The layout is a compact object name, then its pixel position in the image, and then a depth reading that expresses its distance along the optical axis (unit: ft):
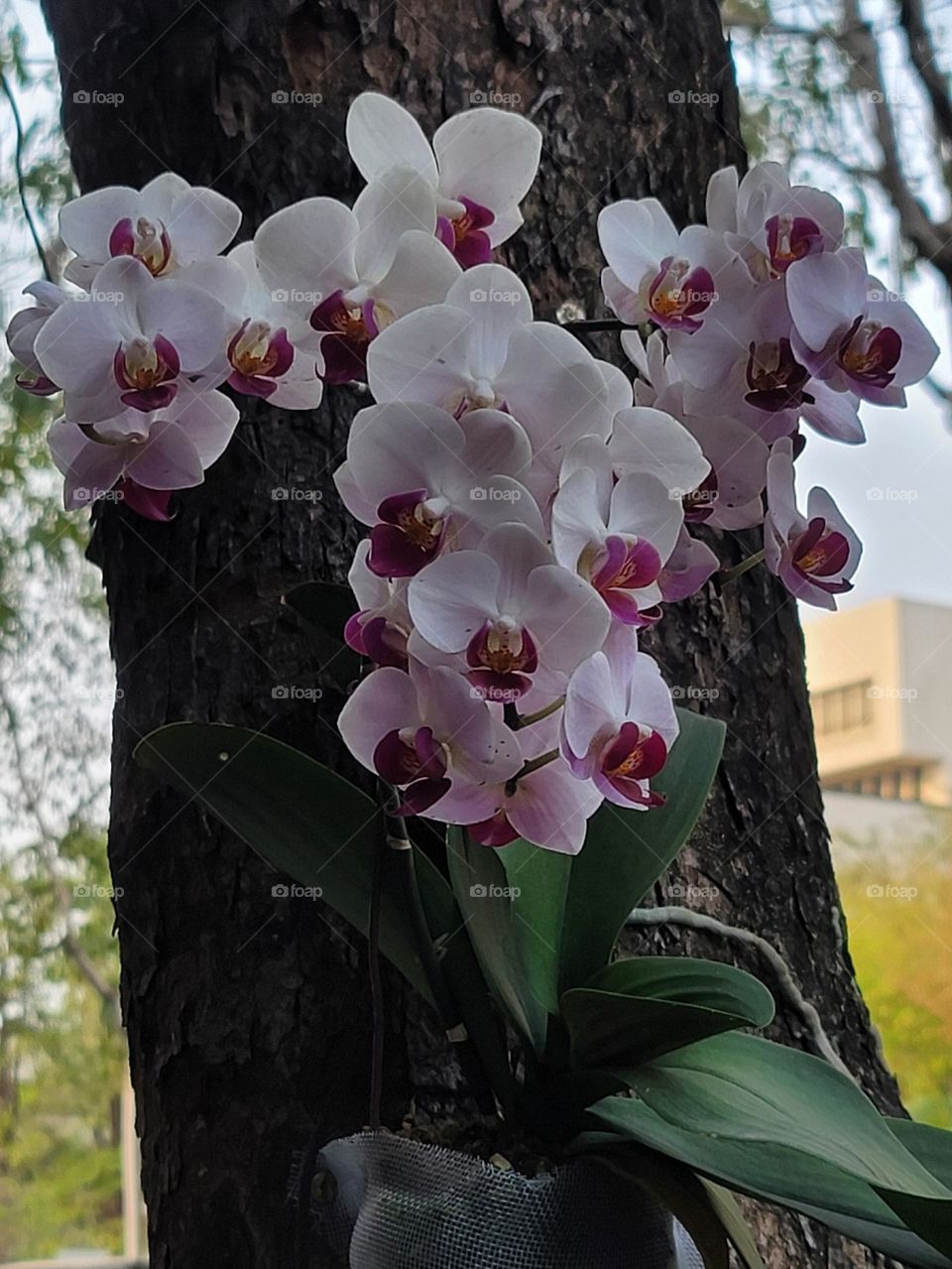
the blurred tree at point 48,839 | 8.02
